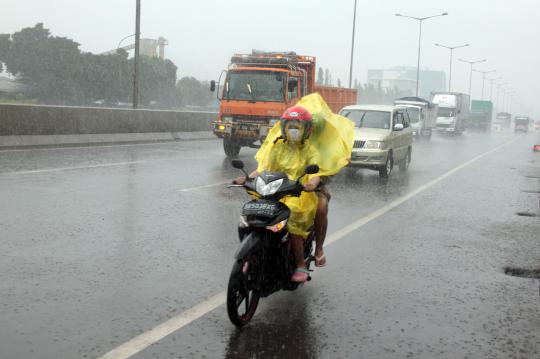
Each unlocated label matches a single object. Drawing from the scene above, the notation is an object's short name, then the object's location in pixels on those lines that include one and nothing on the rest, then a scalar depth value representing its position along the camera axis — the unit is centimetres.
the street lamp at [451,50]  8231
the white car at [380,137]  1600
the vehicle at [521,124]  8281
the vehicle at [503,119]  10781
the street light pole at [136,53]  2603
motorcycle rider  568
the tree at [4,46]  7025
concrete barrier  1834
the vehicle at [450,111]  5259
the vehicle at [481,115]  7406
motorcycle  491
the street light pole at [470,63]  9755
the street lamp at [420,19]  6138
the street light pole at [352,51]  4709
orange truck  1995
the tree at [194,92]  9731
